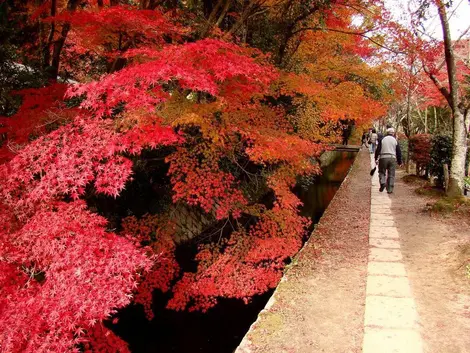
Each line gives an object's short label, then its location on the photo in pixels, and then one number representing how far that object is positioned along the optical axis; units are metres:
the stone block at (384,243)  5.95
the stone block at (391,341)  3.29
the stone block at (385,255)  5.43
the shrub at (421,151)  11.99
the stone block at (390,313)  3.69
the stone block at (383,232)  6.46
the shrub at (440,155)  9.99
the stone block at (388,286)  4.34
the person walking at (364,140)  29.07
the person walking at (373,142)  22.47
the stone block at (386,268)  4.90
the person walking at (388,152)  8.70
